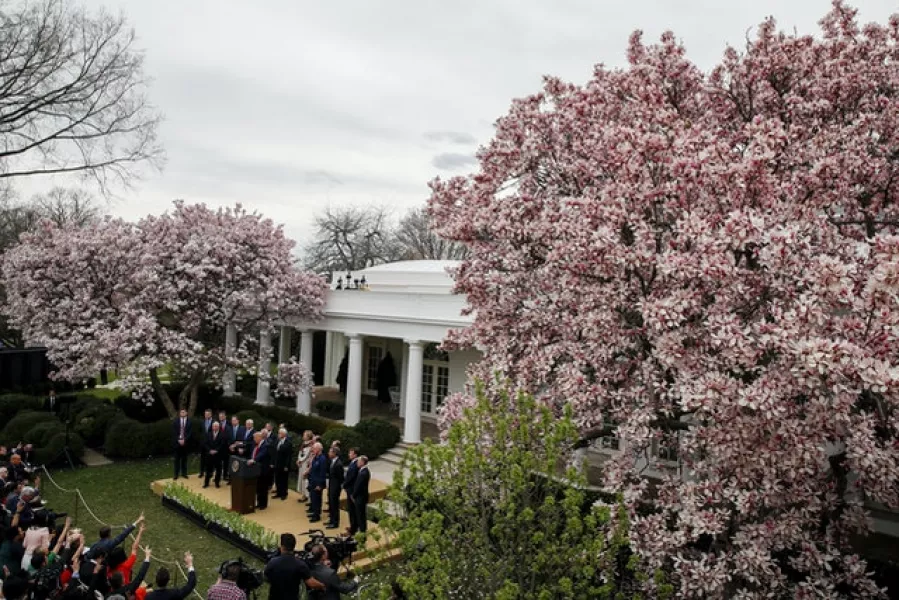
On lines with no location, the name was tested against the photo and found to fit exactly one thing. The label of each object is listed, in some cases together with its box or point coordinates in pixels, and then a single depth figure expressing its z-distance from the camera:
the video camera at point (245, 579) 6.85
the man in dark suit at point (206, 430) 15.21
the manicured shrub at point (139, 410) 22.92
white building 18.28
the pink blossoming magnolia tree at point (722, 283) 6.19
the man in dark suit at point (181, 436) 15.37
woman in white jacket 14.06
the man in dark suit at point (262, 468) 13.46
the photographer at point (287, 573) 7.12
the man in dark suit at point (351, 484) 11.84
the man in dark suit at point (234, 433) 15.00
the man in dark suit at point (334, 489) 12.36
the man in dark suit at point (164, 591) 6.39
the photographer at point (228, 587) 6.41
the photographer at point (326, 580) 6.95
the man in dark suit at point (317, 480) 12.59
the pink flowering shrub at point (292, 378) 21.14
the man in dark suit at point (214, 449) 15.07
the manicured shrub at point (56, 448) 16.52
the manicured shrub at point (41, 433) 17.06
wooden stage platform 12.18
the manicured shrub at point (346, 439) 17.09
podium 13.00
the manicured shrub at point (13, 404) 20.24
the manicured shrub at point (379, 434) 18.08
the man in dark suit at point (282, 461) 14.11
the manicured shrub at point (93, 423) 18.97
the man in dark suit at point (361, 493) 11.66
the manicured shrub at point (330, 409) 22.95
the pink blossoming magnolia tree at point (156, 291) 19.44
